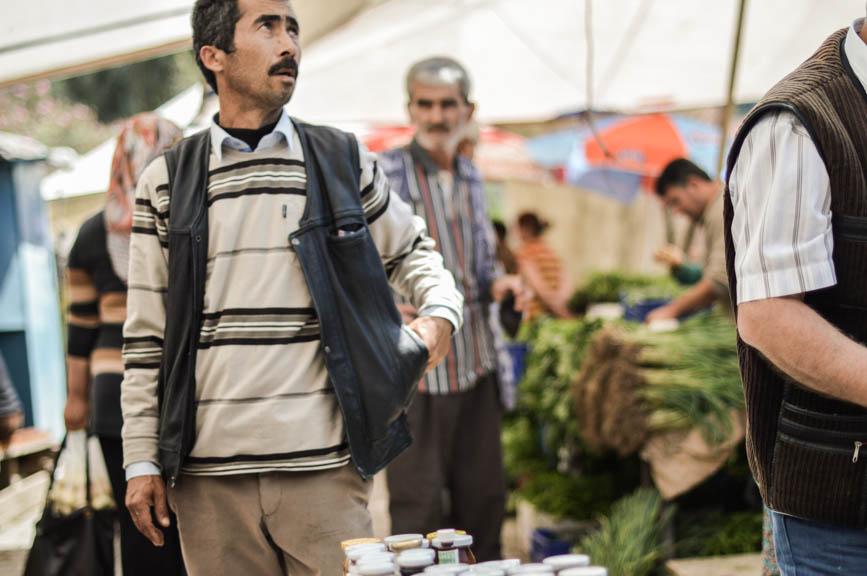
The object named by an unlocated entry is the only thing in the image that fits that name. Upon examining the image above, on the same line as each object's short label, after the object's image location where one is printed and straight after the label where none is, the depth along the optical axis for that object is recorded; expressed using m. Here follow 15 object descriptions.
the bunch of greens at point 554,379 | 4.74
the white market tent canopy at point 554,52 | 6.34
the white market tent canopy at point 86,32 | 4.38
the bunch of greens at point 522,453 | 5.51
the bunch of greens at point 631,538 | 3.67
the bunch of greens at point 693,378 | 3.78
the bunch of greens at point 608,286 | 7.78
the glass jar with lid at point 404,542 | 1.64
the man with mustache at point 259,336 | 2.05
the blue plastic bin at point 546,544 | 4.37
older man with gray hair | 3.65
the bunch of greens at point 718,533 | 3.80
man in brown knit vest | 1.51
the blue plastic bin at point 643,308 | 5.20
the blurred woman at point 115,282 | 3.04
